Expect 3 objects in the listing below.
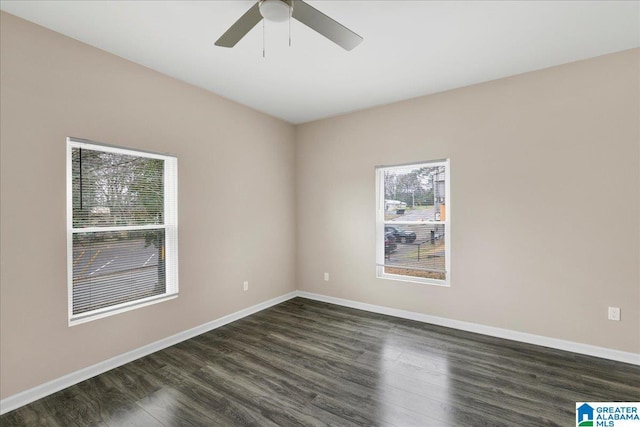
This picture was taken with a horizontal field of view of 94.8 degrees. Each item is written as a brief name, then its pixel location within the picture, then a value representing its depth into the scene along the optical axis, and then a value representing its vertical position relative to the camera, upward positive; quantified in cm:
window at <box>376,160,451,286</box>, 368 -14
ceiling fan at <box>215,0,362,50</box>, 174 +119
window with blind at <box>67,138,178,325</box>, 254 -16
